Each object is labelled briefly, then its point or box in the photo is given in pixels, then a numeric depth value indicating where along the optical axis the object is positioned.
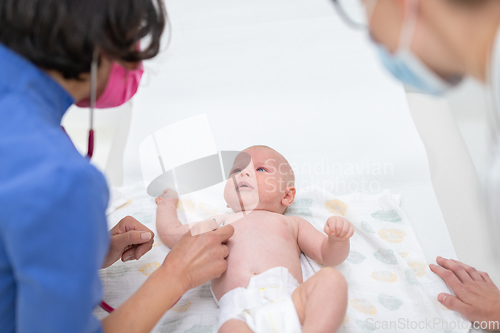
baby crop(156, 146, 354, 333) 1.01
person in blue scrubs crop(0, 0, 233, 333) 0.64
